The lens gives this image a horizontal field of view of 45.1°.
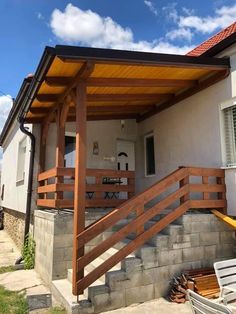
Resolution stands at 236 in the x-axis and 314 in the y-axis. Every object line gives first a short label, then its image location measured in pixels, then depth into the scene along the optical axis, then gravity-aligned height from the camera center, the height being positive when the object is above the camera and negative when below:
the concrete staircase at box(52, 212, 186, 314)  4.44 -1.42
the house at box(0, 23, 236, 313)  4.77 +0.97
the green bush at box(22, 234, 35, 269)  7.50 -1.47
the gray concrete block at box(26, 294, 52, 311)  4.70 -1.74
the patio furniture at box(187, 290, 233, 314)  2.19 -0.87
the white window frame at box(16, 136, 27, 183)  10.71 +1.39
